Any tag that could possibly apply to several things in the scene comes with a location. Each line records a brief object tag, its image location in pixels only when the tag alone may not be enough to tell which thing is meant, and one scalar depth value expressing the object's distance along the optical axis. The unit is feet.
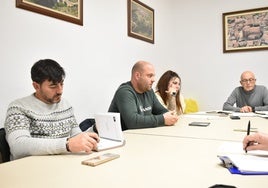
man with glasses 11.72
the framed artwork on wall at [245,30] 13.38
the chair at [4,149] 4.26
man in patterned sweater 3.77
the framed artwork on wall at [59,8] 6.70
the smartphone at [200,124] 6.66
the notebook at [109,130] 4.29
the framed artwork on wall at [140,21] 11.25
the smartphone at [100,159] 3.28
